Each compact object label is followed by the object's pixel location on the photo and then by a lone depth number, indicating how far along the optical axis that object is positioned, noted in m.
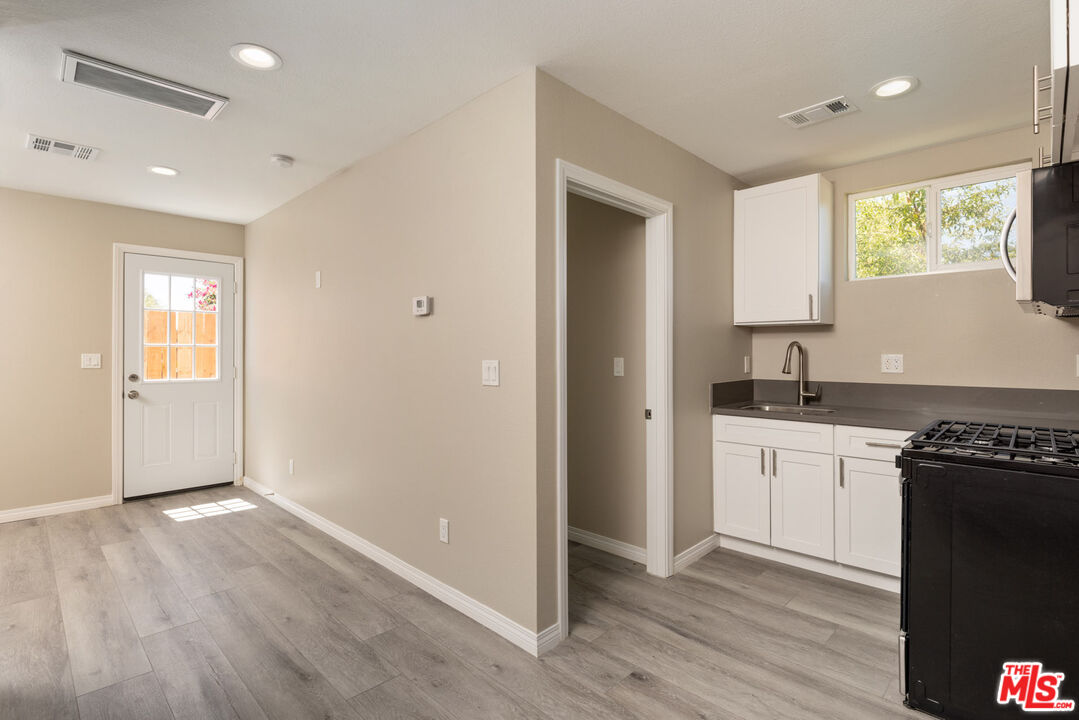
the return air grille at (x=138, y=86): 2.26
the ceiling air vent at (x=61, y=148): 3.05
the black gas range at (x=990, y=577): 1.54
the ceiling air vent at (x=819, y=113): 2.63
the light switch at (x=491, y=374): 2.46
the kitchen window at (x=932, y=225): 3.04
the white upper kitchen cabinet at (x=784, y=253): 3.28
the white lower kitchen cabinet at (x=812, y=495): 2.83
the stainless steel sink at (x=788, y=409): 3.25
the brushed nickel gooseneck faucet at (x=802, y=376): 3.59
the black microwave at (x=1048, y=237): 1.65
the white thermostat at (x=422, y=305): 2.84
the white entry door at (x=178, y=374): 4.56
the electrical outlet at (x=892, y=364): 3.29
